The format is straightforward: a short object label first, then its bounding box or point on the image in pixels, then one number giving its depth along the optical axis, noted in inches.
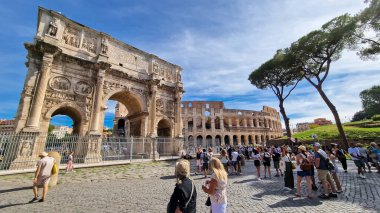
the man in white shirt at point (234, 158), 322.4
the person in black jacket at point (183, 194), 79.2
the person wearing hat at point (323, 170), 171.3
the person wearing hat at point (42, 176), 173.5
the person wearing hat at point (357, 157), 268.1
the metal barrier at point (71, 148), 347.6
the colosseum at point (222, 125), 1482.5
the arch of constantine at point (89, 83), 414.0
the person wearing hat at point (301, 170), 173.0
